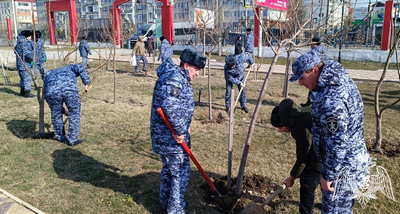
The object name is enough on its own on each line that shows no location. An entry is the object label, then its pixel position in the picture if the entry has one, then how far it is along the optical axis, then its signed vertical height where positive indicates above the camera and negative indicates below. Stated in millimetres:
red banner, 14507 +2073
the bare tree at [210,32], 6267 +440
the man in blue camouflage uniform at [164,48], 11789 +1
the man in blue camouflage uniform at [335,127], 1966 -506
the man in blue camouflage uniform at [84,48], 13109 -4
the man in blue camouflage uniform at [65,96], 4562 -678
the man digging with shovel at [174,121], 2674 -634
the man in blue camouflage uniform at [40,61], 8742 -358
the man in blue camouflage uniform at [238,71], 5992 -449
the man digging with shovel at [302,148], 2590 -833
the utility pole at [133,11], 60619 +7403
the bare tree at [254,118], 2938 -662
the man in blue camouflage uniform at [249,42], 9723 +171
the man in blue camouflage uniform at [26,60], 7719 -310
